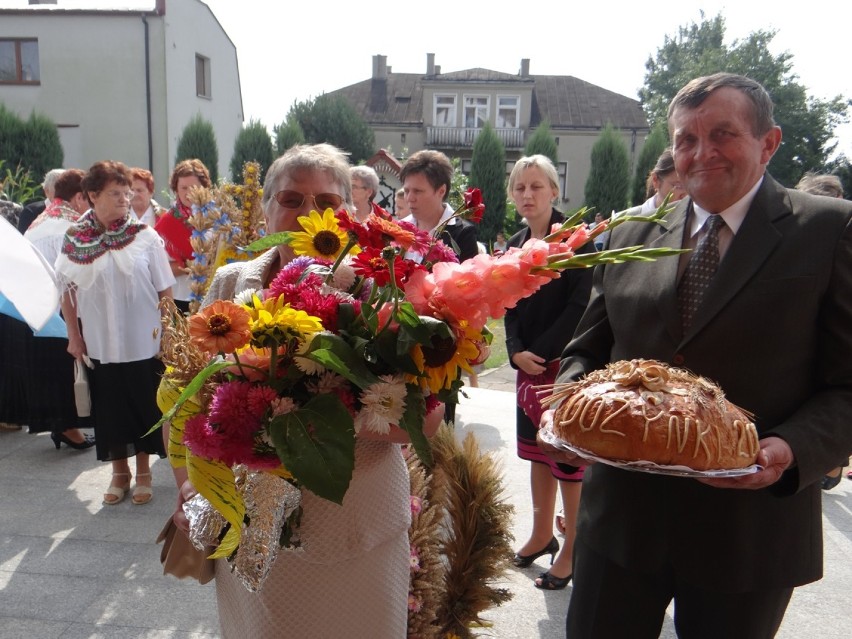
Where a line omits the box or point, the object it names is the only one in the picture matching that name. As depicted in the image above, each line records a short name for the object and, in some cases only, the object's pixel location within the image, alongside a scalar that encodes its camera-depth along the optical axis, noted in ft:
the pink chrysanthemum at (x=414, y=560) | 7.41
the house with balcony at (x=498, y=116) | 118.83
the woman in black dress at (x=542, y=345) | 11.27
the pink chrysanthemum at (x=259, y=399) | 3.98
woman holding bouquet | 5.32
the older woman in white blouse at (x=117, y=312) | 14.08
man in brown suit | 5.30
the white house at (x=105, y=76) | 75.77
